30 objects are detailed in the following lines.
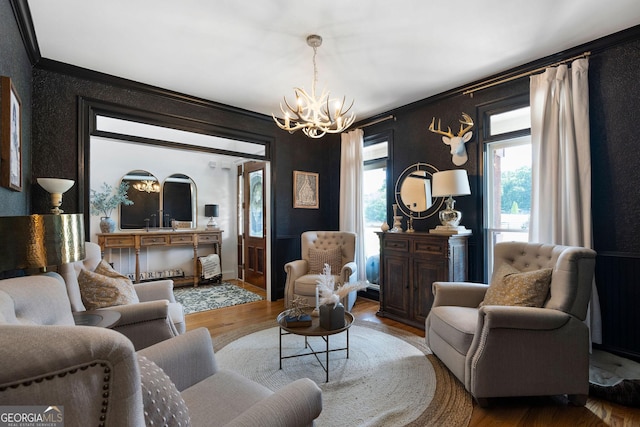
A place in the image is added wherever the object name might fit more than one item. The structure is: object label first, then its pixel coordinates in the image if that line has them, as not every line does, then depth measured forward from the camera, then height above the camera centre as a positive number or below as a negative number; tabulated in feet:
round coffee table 6.98 -2.71
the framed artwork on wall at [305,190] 15.05 +1.27
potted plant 15.40 +0.80
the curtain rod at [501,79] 8.59 +4.36
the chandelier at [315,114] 7.88 +2.69
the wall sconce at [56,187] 7.93 +0.81
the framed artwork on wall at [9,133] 5.77 +1.73
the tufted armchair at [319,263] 11.48 -1.99
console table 15.32 -1.29
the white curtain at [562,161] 8.21 +1.45
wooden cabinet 10.03 -1.95
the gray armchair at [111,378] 1.68 -1.14
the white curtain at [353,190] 14.21 +1.20
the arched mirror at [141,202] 16.79 +0.82
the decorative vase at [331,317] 7.16 -2.44
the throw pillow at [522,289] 6.55 -1.72
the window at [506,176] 9.86 +1.23
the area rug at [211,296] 13.52 -4.00
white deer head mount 10.87 +2.68
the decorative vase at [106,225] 15.29 -0.41
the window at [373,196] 14.39 +0.90
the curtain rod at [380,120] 13.50 +4.35
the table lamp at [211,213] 18.60 +0.17
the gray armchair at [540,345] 6.05 -2.68
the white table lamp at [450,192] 10.12 +0.72
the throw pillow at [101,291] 6.91 -1.73
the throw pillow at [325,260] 12.60 -1.91
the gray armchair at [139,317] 6.42 -2.17
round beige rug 6.00 -3.97
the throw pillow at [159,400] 2.43 -1.55
